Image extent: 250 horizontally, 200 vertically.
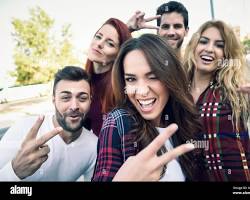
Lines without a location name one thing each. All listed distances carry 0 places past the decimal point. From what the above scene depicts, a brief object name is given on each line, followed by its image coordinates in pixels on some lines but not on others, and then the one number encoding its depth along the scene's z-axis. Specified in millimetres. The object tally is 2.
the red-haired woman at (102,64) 1598
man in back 1566
